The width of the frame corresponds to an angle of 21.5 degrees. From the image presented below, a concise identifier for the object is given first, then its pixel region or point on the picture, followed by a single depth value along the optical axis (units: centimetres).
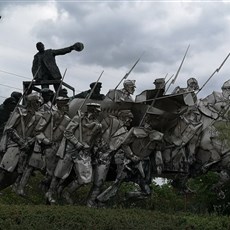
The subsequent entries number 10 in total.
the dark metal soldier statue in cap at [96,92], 1366
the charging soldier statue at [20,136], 1217
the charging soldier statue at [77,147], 1156
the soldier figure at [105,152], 1189
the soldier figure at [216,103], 1308
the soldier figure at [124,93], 1250
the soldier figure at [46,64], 1689
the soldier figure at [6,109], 1387
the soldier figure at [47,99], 1261
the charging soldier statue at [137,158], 1194
